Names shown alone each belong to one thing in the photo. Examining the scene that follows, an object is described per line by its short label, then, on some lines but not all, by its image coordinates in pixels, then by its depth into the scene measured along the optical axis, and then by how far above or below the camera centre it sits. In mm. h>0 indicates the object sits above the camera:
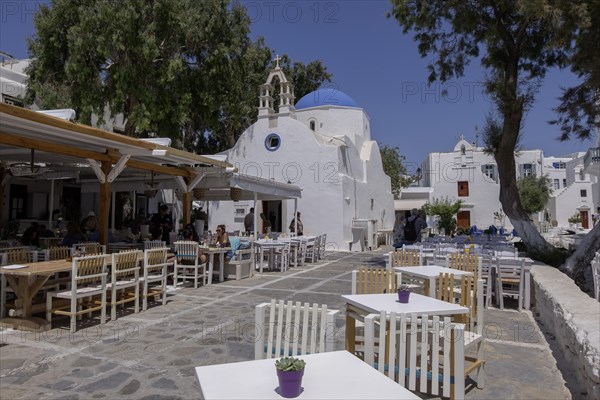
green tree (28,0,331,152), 15984 +6441
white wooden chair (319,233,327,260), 15588 -954
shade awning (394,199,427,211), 34000 +1676
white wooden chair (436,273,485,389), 4043 -912
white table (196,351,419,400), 2123 -851
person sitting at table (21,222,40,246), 10135 -456
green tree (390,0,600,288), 10570 +5041
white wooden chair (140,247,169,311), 7113 -871
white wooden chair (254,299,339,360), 3145 -808
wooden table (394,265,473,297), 5160 -643
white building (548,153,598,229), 45656 +2998
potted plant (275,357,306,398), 2082 -756
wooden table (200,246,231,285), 9781 -843
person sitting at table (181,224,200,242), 10586 -311
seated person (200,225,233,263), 10398 -436
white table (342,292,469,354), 3689 -735
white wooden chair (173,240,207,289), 9261 -918
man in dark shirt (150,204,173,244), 12305 -86
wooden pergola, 6707 +1436
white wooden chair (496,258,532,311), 7449 -876
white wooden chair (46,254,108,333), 5758 -1017
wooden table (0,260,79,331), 5891 -1030
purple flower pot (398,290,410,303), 3987 -665
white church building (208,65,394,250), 20047 +2986
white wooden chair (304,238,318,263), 14703 -873
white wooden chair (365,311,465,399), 2767 -850
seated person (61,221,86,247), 9008 -377
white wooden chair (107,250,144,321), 6441 -960
